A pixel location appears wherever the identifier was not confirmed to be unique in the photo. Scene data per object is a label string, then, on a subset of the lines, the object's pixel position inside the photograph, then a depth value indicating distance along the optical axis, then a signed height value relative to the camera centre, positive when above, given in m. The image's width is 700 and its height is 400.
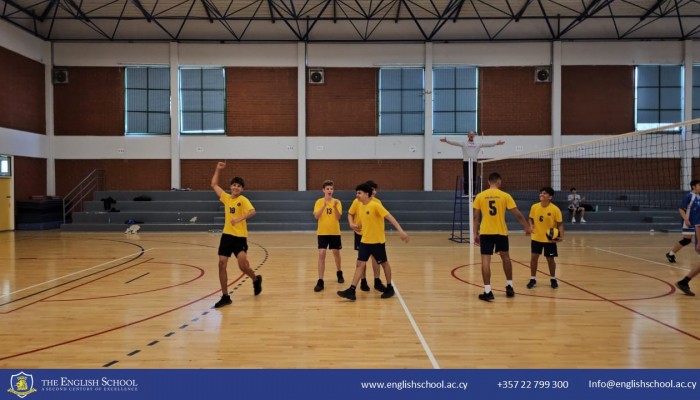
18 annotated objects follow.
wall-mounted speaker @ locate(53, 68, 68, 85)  21.94 +5.23
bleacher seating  19.20 -1.03
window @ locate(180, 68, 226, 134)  22.23 +4.24
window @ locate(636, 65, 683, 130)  21.97 +4.49
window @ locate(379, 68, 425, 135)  22.39 +4.20
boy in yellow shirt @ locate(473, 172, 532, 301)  6.78 -0.54
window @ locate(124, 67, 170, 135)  22.16 +3.88
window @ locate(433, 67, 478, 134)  22.34 +4.11
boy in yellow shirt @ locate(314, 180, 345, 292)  7.75 -0.63
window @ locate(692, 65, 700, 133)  21.83 +4.68
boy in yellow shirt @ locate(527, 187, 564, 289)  7.64 -0.65
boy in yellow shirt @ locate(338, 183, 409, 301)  6.74 -0.64
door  19.38 -0.33
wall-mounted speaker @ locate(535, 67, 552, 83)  22.05 +5.43
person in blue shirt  9.06 -0.35
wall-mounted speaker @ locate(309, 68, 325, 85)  22.17 +5.33
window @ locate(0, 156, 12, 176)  19.28 +0.88
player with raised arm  6.50 -0.62
